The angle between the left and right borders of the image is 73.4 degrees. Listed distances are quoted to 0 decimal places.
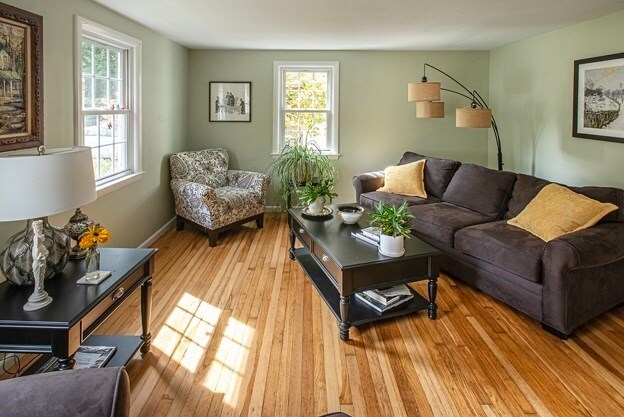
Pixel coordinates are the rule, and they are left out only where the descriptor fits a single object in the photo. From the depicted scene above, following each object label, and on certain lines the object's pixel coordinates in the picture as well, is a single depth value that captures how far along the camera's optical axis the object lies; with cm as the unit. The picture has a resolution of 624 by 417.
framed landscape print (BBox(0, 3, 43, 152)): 226
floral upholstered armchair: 442
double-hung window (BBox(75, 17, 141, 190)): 323
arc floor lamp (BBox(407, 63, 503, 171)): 429
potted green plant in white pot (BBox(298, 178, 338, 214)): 366
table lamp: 157
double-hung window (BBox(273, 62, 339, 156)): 571
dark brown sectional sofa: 256
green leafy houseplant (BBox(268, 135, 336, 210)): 542
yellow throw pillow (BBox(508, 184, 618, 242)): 287
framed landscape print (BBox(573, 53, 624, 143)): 360
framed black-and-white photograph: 570
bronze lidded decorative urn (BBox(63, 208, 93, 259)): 224
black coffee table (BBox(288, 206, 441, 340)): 260
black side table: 163
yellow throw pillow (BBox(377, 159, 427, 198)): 474
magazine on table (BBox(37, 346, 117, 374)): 206
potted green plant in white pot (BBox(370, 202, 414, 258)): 269
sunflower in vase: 193
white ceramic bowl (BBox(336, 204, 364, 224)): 345
